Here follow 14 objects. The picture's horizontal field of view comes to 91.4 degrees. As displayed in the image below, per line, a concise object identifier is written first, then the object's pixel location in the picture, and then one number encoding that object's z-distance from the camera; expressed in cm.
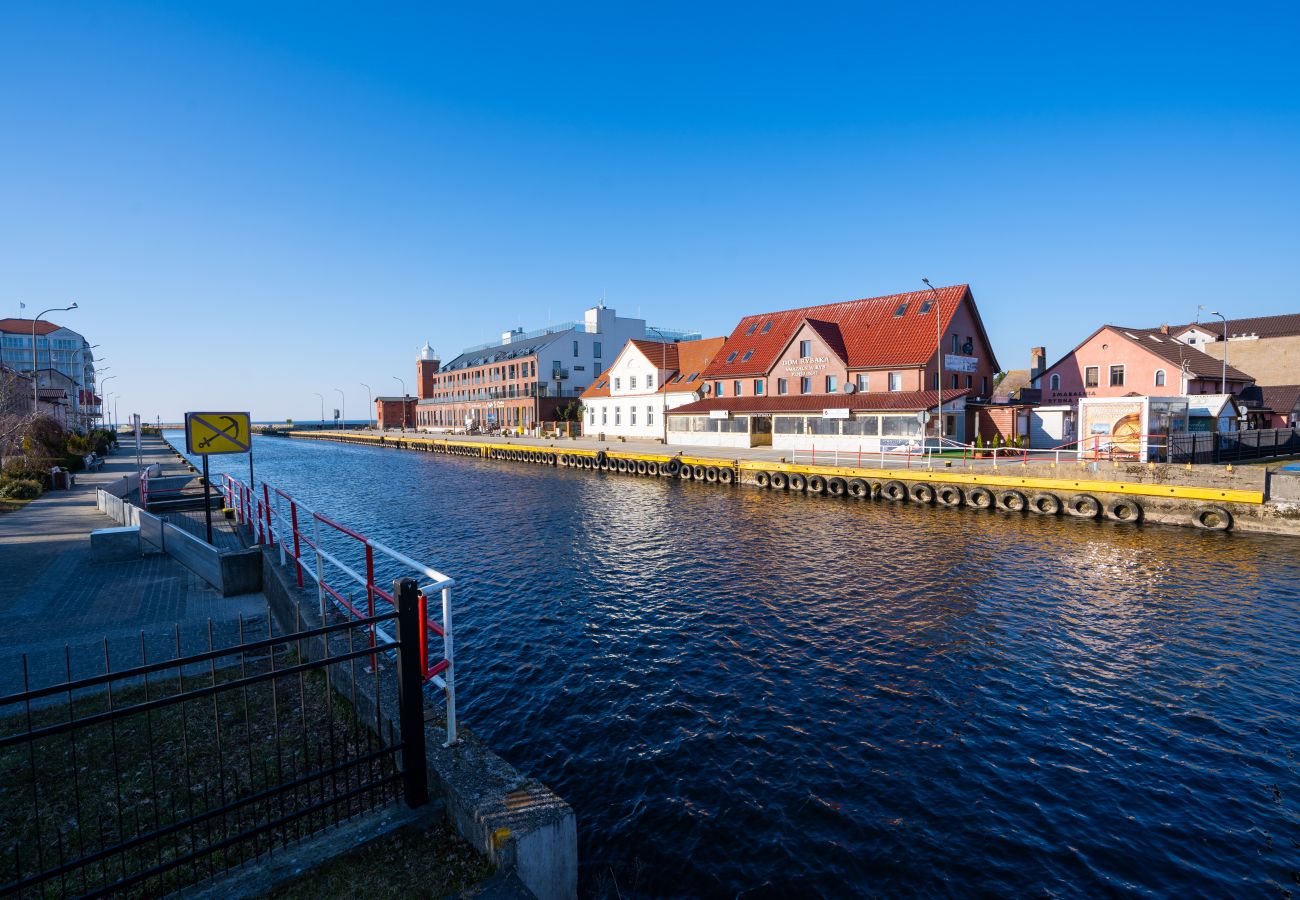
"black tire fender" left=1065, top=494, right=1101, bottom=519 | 2464
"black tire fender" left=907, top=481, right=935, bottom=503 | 2897
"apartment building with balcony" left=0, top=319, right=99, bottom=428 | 8600
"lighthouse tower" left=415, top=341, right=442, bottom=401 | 12006
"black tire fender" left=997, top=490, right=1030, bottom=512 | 2633
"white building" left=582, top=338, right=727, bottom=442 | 6038
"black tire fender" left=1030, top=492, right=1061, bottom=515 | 2550
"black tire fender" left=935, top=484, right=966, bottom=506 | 2823
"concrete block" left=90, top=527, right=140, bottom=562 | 1465
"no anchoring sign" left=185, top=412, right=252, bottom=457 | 1453
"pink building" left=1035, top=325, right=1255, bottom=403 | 4425
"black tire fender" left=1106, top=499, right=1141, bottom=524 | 2398
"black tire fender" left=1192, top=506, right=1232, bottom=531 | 2209
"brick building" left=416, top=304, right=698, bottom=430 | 8425
